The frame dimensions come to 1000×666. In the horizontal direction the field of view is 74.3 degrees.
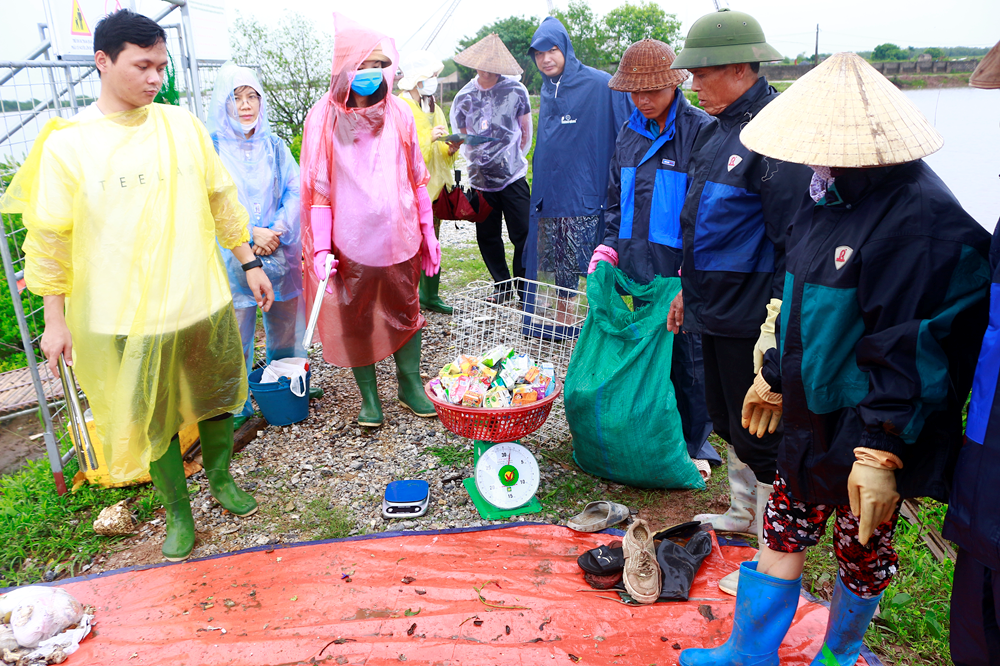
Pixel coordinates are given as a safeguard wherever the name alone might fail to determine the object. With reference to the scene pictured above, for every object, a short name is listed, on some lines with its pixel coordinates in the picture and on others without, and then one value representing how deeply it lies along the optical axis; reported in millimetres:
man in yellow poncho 2252
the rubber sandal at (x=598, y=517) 2777
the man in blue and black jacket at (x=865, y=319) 1403
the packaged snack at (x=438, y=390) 2904
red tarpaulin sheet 2154
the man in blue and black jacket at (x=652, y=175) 2836
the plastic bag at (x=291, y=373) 3717
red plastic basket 2736
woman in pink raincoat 3211
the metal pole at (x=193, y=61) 3912
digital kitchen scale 2994
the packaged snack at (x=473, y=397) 2807
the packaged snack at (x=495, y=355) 3033
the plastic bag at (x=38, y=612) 2111
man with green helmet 2168
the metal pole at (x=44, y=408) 3015
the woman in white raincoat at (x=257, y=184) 3551
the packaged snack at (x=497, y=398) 2780
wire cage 3570
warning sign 3662
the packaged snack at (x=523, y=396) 2816
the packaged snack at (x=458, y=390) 2842
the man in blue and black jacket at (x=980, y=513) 1302
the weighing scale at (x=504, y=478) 2939
